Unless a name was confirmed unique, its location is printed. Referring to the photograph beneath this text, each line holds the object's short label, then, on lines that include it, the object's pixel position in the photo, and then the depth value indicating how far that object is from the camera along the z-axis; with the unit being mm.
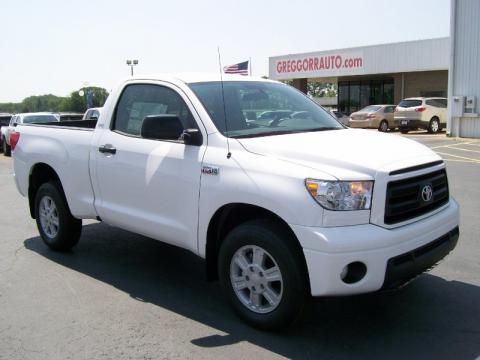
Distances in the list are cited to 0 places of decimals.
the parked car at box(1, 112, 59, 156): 19891
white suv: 25359
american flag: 16781
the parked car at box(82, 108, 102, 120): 17362
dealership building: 21391
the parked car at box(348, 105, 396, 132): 27891
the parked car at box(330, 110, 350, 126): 31172
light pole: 40409
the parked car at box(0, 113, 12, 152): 25050
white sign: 33688
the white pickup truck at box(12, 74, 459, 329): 3557
